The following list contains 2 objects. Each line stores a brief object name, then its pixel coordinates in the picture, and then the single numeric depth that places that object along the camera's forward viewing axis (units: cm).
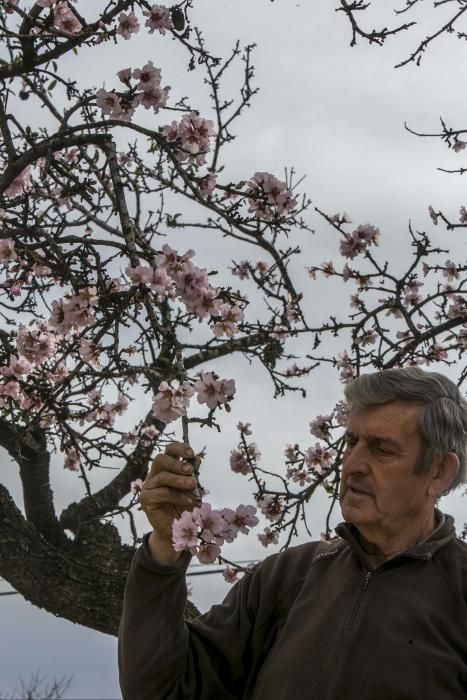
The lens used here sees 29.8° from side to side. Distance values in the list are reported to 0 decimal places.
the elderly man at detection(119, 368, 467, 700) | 184
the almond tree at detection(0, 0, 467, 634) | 293
